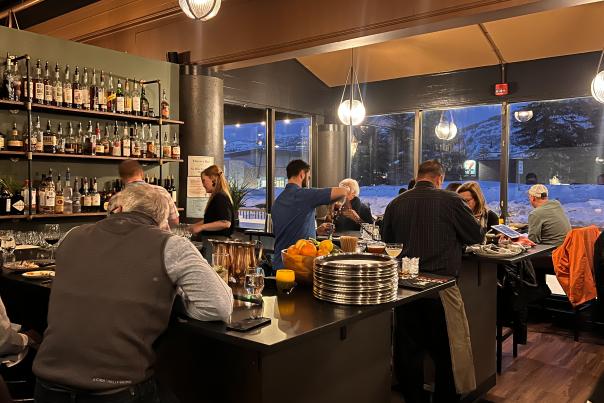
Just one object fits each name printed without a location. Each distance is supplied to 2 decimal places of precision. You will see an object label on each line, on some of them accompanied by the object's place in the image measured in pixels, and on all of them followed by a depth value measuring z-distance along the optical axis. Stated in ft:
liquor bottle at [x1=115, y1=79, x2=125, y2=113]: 16.24
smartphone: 5.98
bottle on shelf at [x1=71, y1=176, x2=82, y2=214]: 15.43
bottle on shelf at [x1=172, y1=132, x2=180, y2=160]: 18.01
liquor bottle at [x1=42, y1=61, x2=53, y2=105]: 14.55
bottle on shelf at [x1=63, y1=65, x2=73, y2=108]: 15.03
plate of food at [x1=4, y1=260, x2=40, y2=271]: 9.96
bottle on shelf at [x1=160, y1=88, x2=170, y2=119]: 17.74
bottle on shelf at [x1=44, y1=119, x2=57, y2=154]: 14.74
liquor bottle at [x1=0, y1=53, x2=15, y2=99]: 13.96
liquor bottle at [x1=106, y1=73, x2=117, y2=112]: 16.11
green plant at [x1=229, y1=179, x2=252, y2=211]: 24.73
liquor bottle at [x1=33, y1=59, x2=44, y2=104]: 14.34
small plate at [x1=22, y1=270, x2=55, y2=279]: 9.29
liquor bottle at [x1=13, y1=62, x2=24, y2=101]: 14.08
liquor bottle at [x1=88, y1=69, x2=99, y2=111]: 15.69
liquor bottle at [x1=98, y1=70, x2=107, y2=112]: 15.80
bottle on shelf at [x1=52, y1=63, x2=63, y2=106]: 14.79
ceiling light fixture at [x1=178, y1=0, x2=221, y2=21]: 12.95
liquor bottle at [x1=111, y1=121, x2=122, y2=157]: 16.05
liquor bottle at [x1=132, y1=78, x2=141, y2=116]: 16.78
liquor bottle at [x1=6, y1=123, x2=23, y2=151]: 14.06
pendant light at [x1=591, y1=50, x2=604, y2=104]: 17.88
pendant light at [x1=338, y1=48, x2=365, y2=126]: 22.20
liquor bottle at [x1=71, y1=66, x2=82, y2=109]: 15.24
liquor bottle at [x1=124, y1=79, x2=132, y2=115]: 16.54
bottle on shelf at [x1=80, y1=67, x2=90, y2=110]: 15.40
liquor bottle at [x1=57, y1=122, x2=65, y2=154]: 15.06
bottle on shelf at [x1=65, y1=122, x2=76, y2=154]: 15.16
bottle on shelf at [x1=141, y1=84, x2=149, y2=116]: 17.20
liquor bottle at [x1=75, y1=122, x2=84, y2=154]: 15.38
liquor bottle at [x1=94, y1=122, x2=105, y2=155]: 15.67
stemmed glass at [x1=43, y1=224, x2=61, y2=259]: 10.75
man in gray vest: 5.86
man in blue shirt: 12.33
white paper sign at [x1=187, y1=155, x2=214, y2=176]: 19.27
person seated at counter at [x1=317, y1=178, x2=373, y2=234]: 18.58
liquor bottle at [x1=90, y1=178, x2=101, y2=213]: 15.92
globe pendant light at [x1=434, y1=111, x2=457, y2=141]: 25.72
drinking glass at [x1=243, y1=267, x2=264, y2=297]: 7.17
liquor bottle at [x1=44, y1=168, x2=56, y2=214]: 14.62
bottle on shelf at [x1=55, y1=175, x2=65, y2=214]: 14.82
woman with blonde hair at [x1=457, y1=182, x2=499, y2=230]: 16.33
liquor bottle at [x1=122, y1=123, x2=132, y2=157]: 16.31
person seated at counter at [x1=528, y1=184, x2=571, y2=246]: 17.24
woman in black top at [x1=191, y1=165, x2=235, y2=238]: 15.43
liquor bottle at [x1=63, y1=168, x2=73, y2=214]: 15.21
